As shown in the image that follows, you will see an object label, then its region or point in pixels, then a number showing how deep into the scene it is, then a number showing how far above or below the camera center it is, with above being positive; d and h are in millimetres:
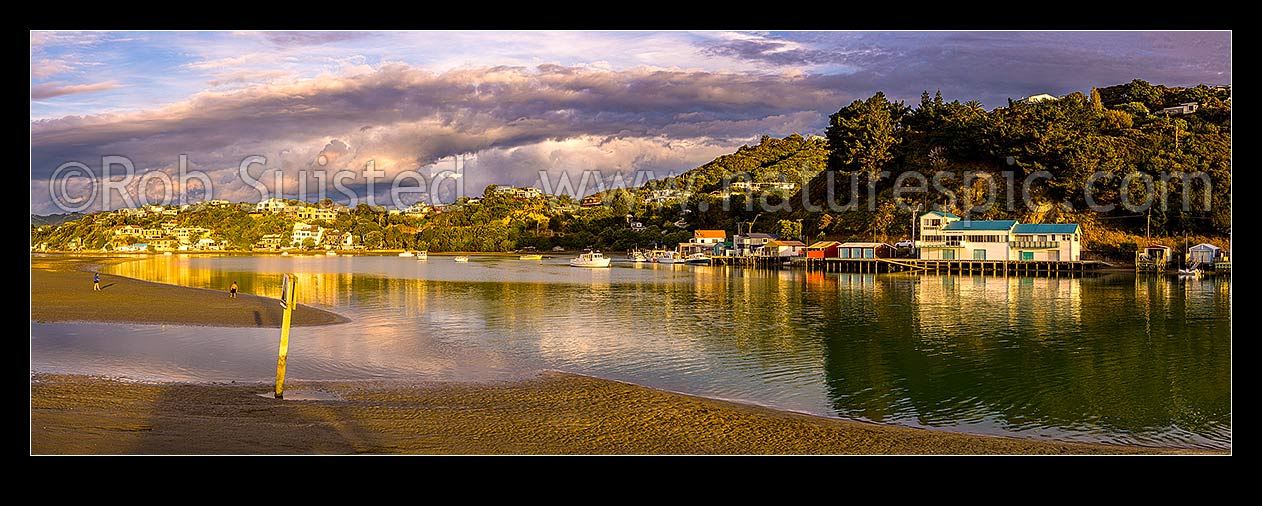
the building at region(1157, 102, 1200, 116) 95312 +17188
